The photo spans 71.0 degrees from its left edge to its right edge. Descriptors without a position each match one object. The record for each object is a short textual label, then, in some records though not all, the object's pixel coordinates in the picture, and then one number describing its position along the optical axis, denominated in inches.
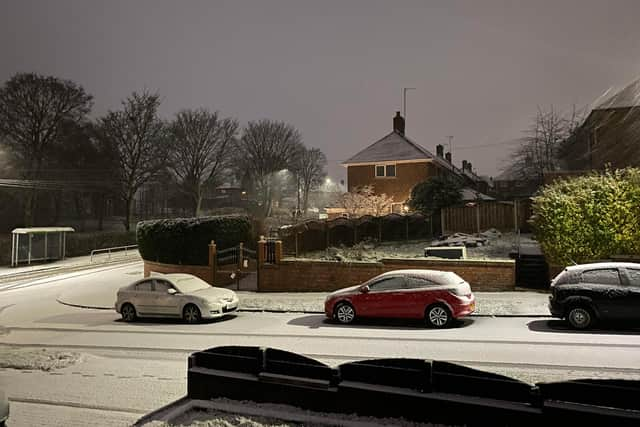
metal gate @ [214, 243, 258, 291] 625.0
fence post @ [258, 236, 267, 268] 575.2
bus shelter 972.6
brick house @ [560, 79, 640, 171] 656.4
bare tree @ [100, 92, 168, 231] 1332.4
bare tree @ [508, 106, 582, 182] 1133.1
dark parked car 317.4
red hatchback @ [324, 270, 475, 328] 352.8
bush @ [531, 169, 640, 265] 424.2
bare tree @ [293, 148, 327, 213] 1539.1
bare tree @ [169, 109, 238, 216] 1383.5
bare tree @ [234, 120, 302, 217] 1402.6
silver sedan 414.0
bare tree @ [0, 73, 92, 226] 1007.6
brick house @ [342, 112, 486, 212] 1069.8
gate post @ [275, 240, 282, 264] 572.5
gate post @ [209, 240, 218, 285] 628.4
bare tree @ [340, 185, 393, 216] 971.3
